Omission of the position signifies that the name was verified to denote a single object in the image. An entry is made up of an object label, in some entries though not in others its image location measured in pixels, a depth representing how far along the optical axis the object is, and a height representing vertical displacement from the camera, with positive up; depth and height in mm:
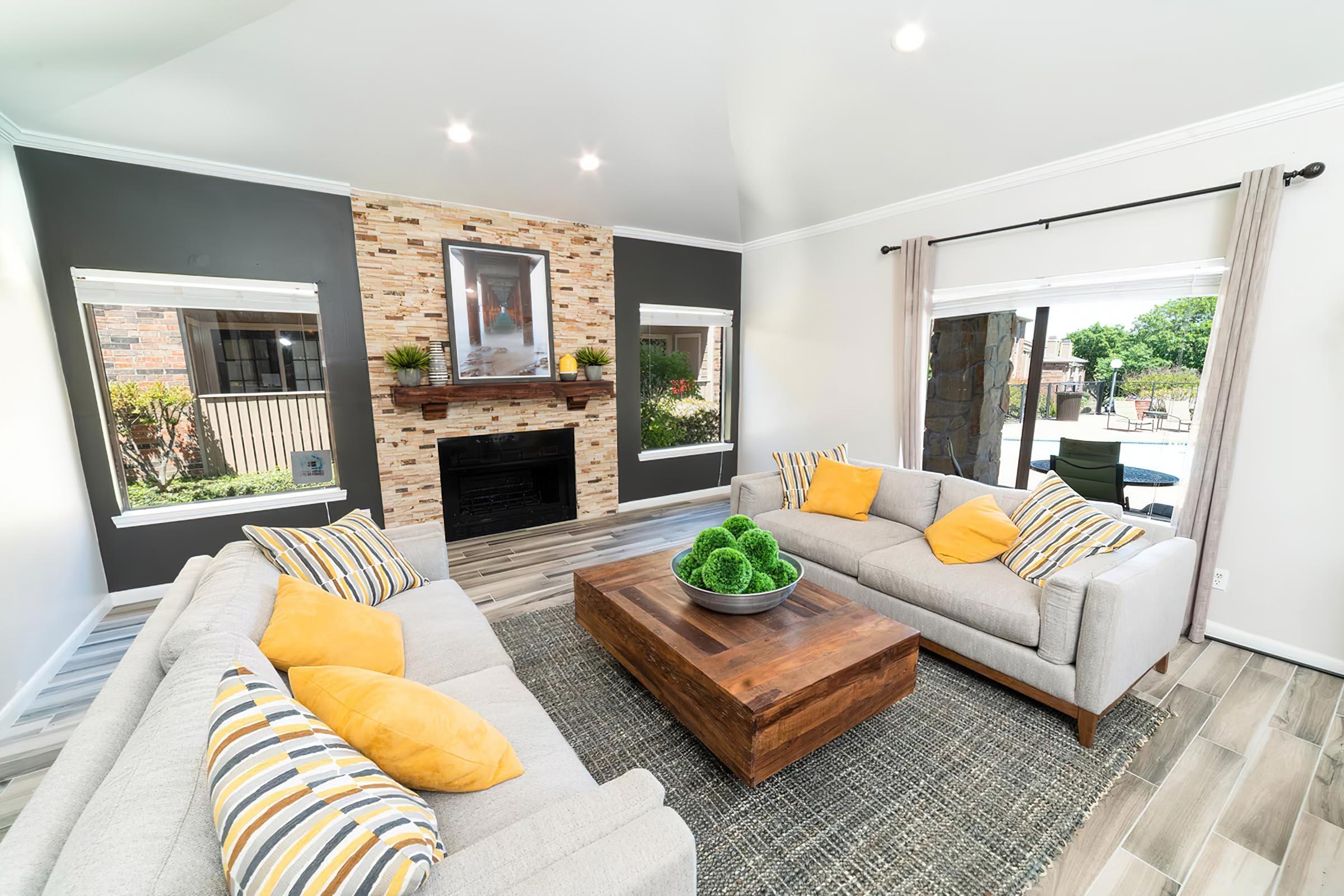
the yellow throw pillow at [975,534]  2645 -850
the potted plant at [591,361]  4746 +74
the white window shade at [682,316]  5207 +527
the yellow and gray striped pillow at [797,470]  3693 -722
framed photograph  4188 +462
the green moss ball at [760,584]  2129 -865
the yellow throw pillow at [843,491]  3408 -800
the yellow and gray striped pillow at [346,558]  2053 -766
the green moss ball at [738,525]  2498 -739
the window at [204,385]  3213 -82
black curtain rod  2381 +868
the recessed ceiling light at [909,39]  2408 +1503
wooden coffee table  1694 -1031
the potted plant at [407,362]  3906 +61
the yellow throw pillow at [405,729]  1123 -774
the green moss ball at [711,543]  2293 -752
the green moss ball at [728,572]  2109 -811
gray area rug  1561 -1456
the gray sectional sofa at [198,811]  753 -714
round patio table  3010 -649
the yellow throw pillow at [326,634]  1556 -808
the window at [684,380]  5332 -126
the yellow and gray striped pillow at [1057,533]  2350 -762
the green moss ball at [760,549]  2262 -769
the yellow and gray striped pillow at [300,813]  742 -670
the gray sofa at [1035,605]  2002 -1044
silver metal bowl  2090 -921
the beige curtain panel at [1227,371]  2523 -34
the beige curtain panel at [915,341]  3918 +190
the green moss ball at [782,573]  2225 -868
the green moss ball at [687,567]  2287 -860
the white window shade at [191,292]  3088 +500
